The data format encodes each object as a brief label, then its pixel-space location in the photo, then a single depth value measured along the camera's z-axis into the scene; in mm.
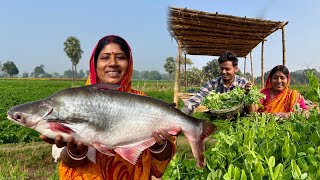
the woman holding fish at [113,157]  2043
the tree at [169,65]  95562
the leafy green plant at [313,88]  1244
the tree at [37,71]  179375
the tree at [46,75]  187125
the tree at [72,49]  109988
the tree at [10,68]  141625
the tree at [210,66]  61119
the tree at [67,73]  190050
